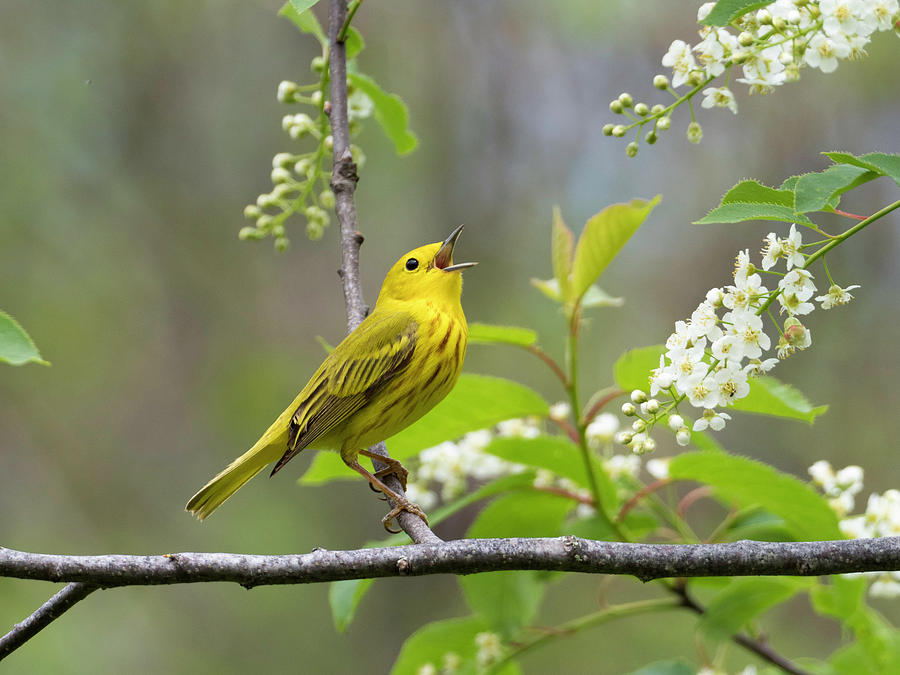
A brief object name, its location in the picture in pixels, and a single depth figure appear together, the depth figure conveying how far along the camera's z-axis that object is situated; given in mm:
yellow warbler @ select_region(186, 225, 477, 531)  6285
